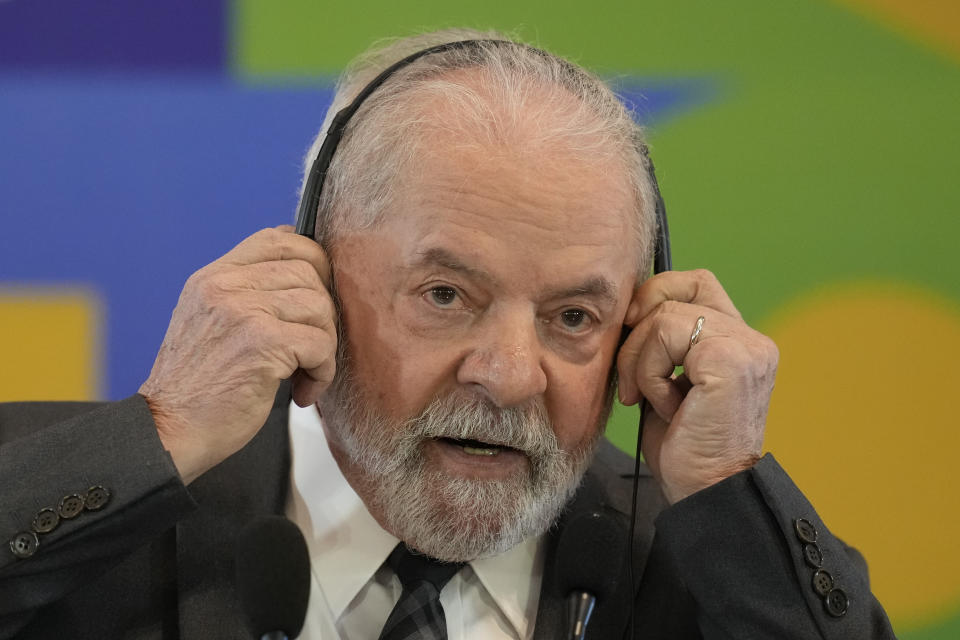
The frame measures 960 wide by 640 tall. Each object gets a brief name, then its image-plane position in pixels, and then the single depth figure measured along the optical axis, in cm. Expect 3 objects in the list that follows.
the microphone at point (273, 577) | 275
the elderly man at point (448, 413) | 279
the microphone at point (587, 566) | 281
